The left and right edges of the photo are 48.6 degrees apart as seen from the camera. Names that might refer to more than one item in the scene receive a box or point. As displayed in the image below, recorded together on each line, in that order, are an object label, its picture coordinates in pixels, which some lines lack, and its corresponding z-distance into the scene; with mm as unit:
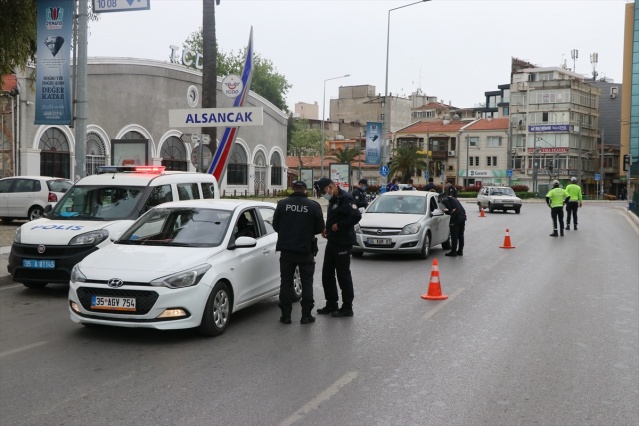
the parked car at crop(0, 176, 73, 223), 23250
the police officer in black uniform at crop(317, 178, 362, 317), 9406
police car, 10516
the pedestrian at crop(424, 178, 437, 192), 19916
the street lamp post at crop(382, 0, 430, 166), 38016
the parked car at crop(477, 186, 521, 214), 41531
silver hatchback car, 15938
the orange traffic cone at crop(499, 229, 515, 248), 19375
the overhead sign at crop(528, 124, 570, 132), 94562
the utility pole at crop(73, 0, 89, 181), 16031
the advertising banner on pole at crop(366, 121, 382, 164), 37438
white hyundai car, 7500
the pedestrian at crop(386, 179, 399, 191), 26714
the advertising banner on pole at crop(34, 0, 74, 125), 15164
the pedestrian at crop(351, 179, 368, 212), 21141
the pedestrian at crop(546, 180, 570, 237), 22188
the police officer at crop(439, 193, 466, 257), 17031
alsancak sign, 19109
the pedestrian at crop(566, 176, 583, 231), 24562
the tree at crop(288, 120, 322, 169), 93688
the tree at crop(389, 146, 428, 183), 90438
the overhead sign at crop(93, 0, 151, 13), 15438
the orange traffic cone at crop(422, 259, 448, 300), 10940
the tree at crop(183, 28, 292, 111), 79188
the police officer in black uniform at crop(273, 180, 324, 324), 8781
